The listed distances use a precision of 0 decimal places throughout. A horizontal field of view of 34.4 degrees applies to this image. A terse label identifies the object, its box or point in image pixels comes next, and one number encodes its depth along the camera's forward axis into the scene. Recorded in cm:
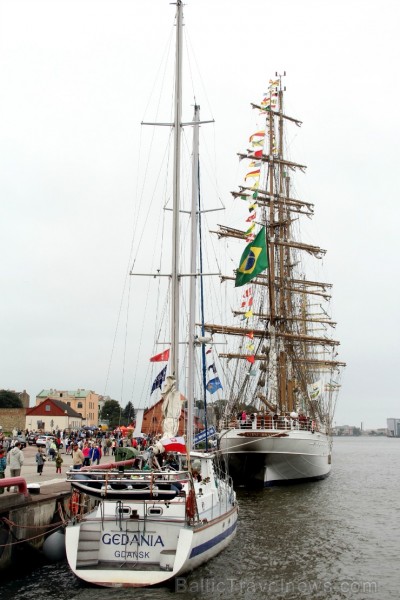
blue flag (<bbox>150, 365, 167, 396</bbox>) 1991
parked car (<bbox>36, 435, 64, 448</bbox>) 4552
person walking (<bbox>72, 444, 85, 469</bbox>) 2272
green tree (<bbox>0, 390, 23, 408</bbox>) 12625
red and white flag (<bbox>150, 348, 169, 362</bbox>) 1983
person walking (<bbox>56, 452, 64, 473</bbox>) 2781
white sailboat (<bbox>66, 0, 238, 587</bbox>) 1402
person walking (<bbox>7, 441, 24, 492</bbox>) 2012
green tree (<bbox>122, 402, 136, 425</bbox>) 13286
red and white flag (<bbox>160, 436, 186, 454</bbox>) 1647
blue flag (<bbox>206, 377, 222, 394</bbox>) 2964
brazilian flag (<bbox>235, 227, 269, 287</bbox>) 2616
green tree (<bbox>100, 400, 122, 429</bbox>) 14645
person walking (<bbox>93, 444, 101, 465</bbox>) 2836
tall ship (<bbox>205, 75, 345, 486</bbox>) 3816
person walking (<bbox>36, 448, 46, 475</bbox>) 2652
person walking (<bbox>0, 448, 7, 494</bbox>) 2199
